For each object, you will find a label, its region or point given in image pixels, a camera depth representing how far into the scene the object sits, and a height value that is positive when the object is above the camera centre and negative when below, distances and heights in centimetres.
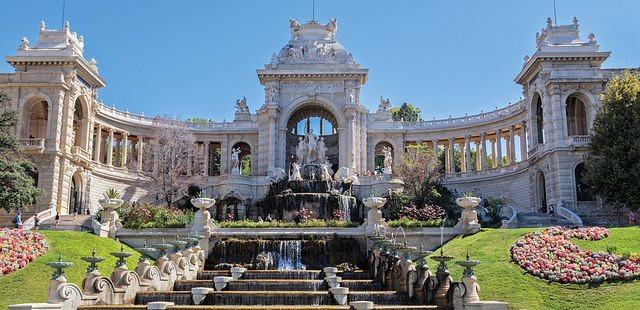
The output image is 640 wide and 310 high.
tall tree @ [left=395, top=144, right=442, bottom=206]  5105 +420
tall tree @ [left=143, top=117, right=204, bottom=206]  5669 +595
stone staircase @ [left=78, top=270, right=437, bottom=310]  1974 -244
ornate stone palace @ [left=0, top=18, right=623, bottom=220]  4772 +936
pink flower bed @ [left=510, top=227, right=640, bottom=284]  2070 -139
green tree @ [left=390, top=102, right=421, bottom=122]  9219 +1663
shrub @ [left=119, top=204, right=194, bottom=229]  3409 +28
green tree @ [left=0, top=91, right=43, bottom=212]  3516 +267
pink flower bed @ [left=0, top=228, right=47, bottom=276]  2439 -107
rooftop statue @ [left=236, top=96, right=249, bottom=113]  7044 +1341
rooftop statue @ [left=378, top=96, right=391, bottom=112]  6800 +1294
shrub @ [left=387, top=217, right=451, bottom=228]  3278 -4
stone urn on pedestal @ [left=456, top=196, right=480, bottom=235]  3184 +27
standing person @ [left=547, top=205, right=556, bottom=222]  4188 +78
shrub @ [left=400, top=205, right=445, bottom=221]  3875 +59
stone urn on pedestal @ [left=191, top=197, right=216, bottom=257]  3170 +19
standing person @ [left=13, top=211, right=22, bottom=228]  3870 +12
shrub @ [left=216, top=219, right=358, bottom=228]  3456 -9
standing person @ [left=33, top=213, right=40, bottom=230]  4014 -1
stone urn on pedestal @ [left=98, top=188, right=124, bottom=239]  3353 +32
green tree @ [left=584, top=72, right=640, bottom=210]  3741 +463
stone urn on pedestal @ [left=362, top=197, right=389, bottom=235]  3262 +44
